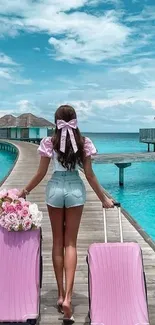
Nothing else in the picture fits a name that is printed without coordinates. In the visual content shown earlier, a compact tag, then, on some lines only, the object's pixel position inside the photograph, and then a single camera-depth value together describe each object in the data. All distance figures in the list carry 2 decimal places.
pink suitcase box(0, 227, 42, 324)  2.85
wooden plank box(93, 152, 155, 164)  16.94
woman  2.87
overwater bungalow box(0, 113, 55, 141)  43.81
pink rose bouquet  2.78
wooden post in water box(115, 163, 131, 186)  17.60
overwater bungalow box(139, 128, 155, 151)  31.57
